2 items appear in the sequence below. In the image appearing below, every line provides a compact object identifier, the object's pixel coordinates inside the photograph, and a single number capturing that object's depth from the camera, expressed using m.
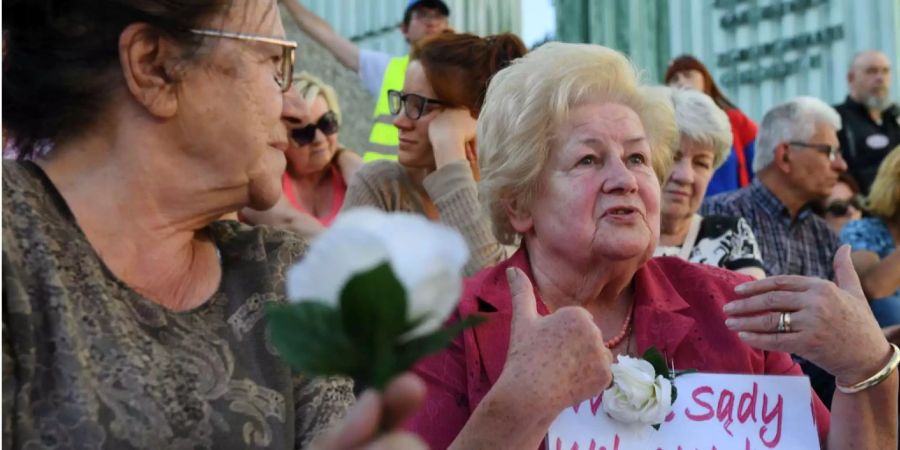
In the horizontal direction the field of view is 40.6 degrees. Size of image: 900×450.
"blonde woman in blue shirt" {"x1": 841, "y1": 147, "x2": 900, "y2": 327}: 4.94
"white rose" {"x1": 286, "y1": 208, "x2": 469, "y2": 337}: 1.02
